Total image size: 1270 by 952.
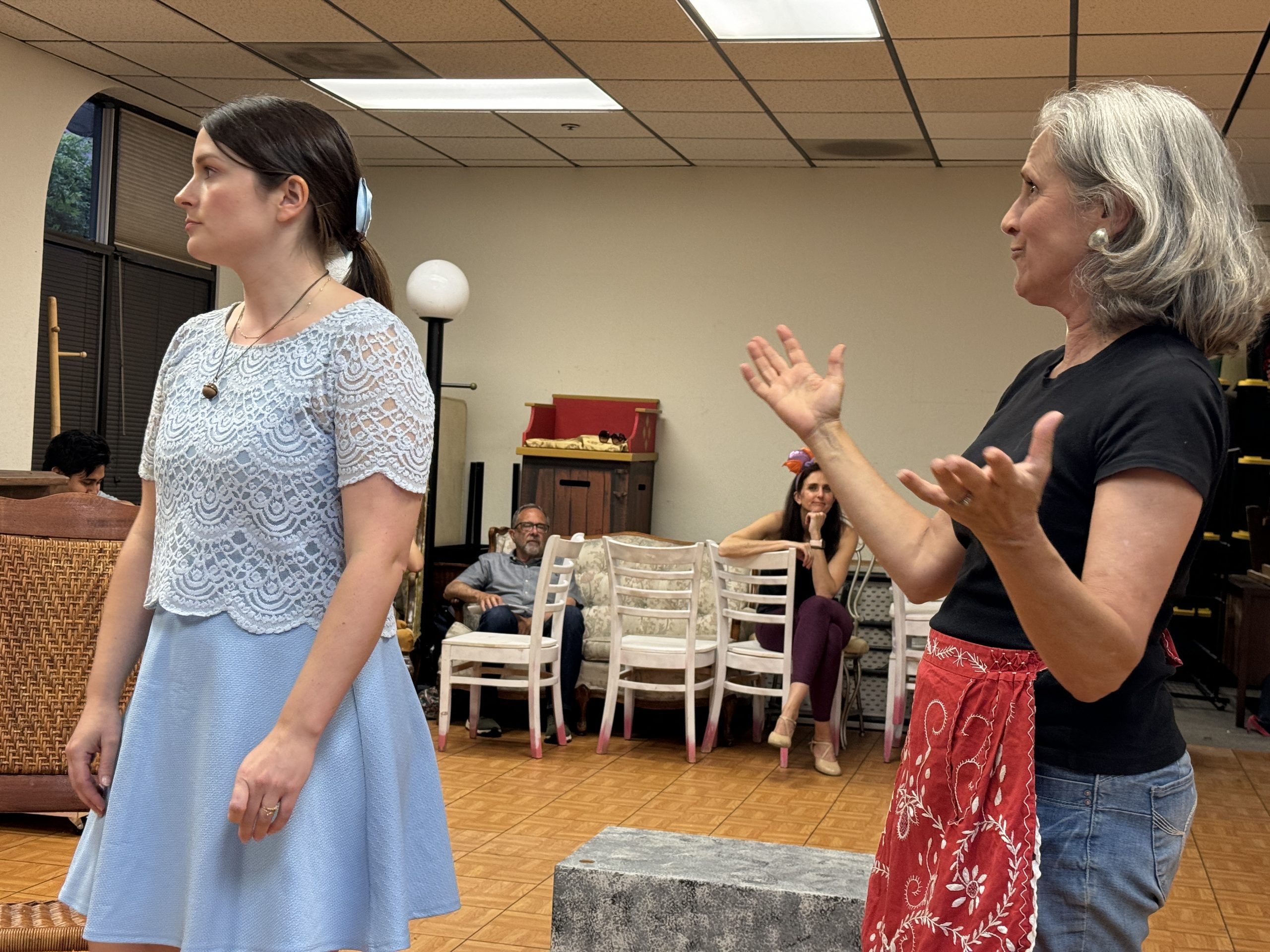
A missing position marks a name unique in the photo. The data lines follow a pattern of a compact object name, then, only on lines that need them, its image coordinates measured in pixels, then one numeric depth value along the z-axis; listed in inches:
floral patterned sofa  246.7
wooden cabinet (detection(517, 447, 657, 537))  300.7
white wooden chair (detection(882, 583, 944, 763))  226.5
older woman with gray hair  40.7
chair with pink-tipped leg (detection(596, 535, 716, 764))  227.6
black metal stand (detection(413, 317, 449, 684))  272.5
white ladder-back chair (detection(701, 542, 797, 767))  225.5
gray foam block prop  93.1
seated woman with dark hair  224.5
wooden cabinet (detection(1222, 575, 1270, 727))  263.6
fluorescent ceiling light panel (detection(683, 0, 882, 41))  197.5
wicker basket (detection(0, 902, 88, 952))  74.4
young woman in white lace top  53.2
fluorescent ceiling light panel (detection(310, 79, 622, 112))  251.9
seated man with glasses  244.4
